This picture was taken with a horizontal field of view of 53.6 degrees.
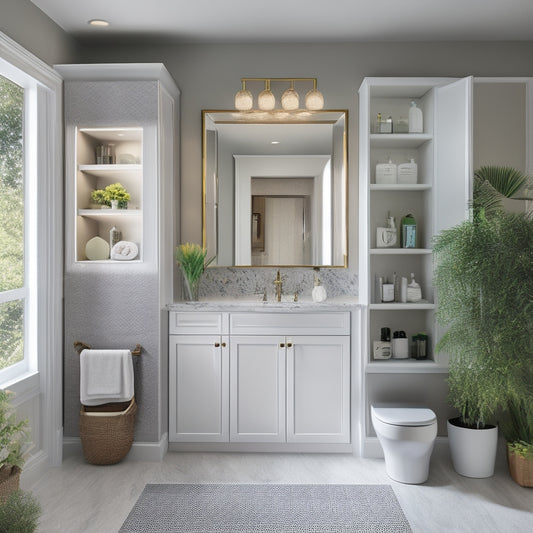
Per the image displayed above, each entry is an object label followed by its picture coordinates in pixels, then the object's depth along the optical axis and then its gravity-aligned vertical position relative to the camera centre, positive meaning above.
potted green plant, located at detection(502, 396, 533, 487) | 2.96 -1.05
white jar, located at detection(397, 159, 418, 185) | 3.58 +0.59
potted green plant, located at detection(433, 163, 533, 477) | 2.83 -0.30
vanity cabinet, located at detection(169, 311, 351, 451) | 3.47 -0.77
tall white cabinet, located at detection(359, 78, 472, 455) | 3.34 +0.36
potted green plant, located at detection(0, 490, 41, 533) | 2.02 -1.01
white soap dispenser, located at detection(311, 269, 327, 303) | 3.61 -0.24
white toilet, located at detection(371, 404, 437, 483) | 2.97 -1.03
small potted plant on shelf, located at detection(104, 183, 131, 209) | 3.41 +0.41
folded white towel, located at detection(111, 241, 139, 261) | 3.40 +0.05
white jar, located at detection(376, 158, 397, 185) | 3.59 +0.59
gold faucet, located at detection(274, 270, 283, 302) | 3.67 -0.18
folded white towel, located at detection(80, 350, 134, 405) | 3.24 -0.72
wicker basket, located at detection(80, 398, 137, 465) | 3.21 -1.08
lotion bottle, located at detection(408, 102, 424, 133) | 3.52 +0.93
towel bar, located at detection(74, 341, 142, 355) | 3.30 -0.56
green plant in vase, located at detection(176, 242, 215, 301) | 3.59 -0.04
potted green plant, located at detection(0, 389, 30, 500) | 2.33 -0.92
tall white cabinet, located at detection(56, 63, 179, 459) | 3.32 -0.02
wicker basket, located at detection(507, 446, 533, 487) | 2.97 -1.20
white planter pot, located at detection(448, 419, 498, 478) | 3.10 -1.13
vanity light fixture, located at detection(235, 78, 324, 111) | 3.62 +1.09
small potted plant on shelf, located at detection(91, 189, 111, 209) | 3.45 +0.40
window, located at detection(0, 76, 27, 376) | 2.89 +0.19
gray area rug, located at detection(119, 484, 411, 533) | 2.57 -1.30
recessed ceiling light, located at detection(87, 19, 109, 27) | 3.35 +1.51
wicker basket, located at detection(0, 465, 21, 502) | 2.31 -0.99
